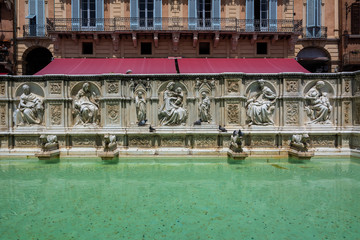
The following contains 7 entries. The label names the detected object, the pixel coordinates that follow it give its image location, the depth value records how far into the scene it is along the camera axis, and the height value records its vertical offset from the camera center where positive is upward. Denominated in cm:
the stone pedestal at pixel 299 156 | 766 -120
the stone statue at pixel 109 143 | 788 -80
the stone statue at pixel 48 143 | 798 -80
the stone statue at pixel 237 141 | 774 -76
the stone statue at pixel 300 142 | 788 -80
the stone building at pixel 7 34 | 2077 +690
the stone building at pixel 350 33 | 2103 +695
